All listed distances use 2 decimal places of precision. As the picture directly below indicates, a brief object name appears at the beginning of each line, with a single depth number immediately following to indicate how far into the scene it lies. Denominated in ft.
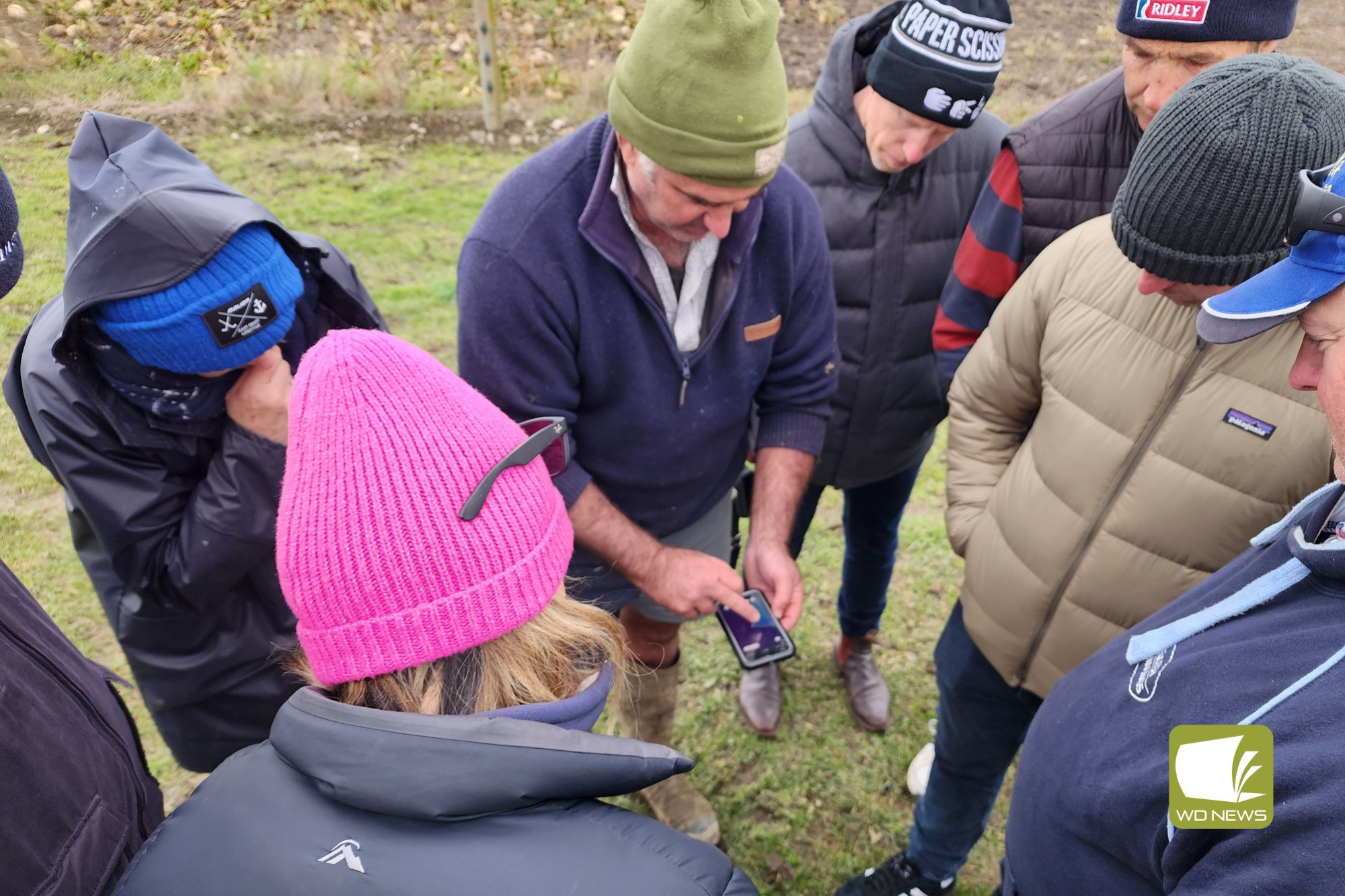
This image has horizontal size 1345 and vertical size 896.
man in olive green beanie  5.85
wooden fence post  23.98
